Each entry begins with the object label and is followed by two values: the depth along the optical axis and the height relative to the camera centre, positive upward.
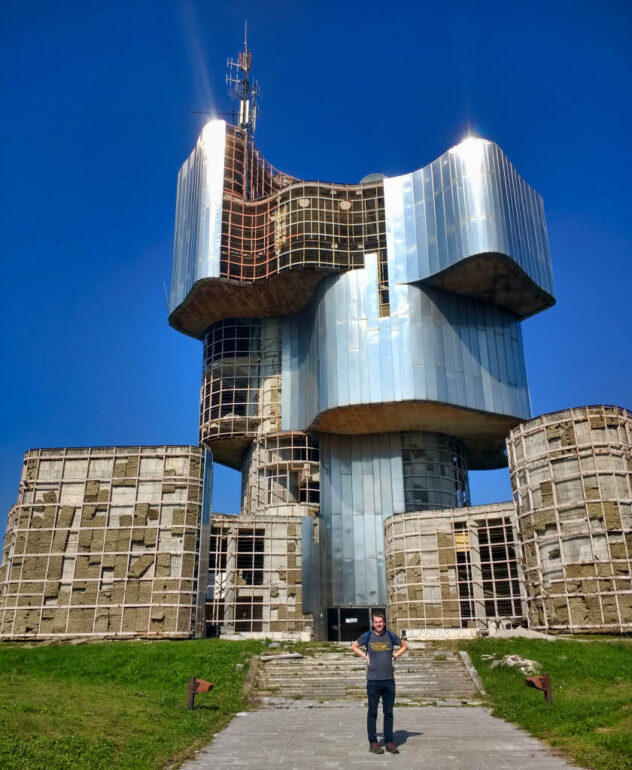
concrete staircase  21.55 -1.16
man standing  12.84 -0.66
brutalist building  36.81 +12.73
